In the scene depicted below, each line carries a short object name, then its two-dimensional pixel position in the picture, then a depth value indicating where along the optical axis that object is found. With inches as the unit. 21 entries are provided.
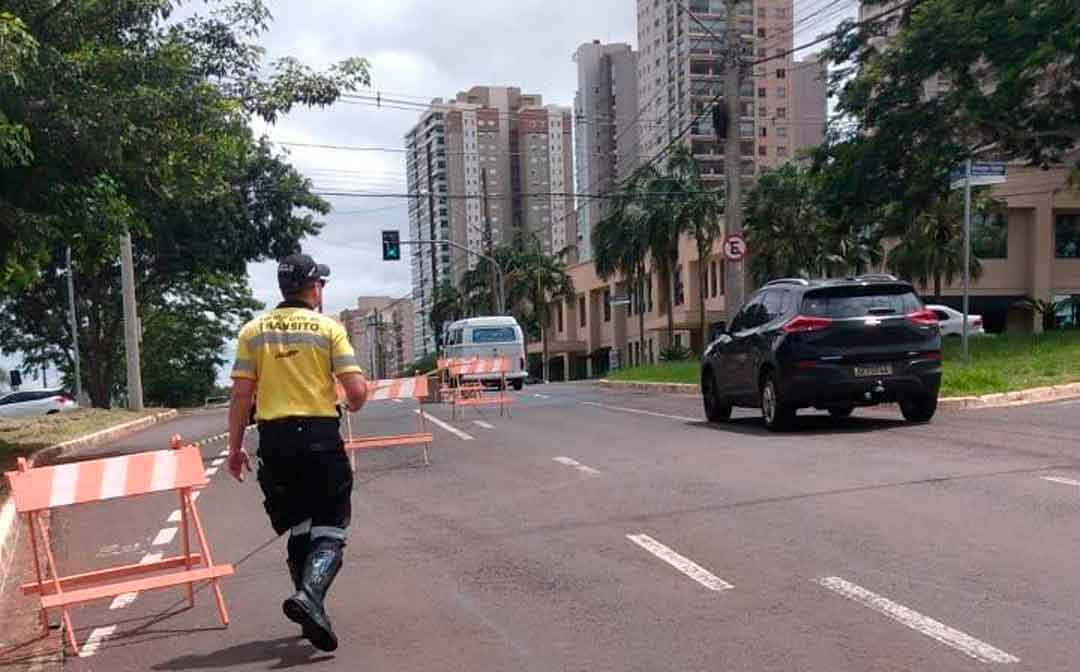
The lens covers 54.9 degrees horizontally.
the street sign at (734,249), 904.3
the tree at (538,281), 2987.2
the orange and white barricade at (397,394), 500.7
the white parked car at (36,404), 1539.1
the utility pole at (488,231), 1847.9
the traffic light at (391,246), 1449.3
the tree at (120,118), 509.0
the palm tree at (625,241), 2058.3
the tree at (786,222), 1982.0
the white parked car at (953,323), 1401.3
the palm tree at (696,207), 1907.0
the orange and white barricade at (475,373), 834.8
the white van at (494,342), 1364.4
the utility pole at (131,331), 1132.5
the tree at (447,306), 3636.8
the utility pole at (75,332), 1391.5
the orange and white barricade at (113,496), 215.8
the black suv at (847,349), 494.3
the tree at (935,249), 1817.2
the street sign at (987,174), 647.1
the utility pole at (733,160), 912.9
